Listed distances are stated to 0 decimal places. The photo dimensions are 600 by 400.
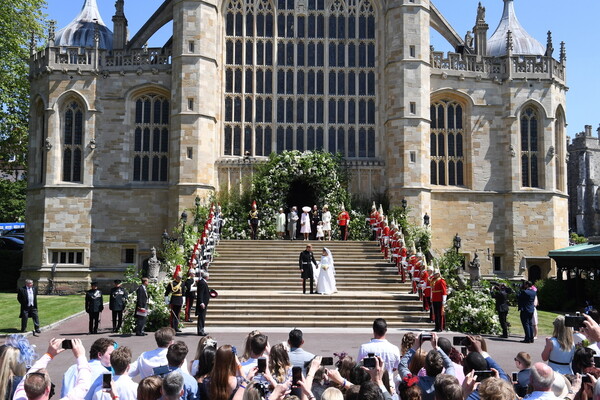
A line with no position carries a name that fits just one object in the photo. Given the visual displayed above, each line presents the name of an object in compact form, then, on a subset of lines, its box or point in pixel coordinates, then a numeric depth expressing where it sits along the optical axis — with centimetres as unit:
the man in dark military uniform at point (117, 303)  1798
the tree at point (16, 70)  3291
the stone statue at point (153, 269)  2088
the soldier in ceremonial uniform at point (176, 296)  1753
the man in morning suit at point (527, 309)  1611
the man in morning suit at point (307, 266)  2094
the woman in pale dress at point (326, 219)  2812
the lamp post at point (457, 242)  2802
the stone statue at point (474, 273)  2030
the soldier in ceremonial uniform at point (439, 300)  1772
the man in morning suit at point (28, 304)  1736
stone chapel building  3016
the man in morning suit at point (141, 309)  1702
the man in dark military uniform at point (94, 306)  1744
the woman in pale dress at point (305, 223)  2786
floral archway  2962
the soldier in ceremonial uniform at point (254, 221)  2806
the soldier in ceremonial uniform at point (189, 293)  1875
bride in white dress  2125
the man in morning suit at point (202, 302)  1702
